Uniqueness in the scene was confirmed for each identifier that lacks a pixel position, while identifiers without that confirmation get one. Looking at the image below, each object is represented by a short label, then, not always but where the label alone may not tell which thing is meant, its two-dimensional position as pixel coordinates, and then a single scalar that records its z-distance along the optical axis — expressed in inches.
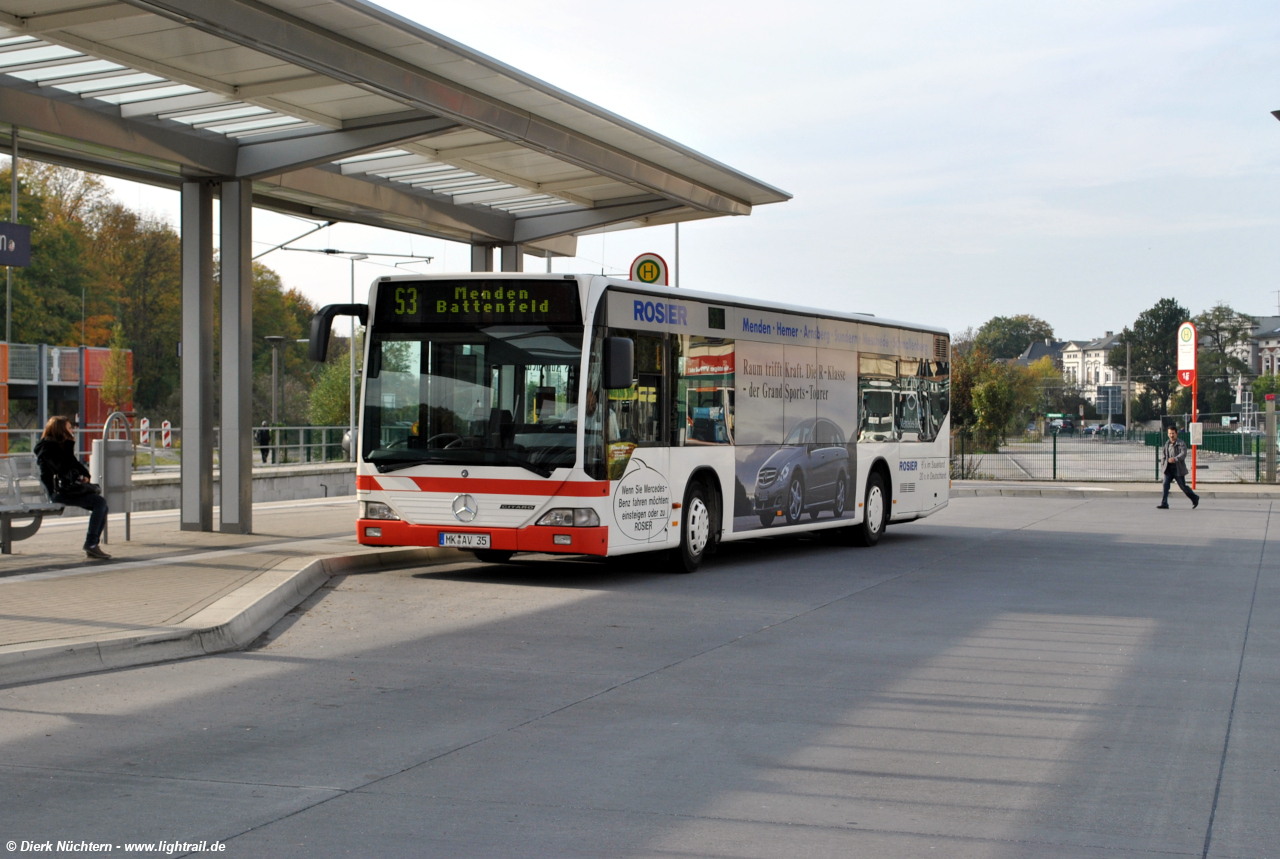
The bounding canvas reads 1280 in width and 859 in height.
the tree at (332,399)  2055.9
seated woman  498.6
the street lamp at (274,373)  1870.6
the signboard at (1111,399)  4738.2
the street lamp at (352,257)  1424.7
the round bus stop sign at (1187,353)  1414.9
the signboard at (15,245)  450.6
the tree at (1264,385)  5364.2
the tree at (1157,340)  5669.3
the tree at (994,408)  1909.4
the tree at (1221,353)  5423.2
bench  500.1
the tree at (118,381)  1594.5
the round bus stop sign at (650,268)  697.0
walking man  1051.3
